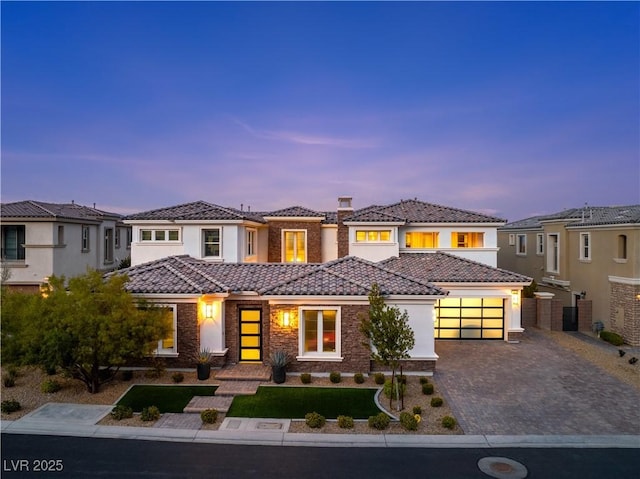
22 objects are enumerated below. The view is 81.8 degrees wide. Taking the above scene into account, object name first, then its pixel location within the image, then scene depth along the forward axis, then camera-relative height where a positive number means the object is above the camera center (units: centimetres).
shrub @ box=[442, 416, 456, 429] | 1089 -521
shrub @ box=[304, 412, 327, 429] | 1092 -518
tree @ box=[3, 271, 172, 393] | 1190 -273
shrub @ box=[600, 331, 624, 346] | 2027 -512
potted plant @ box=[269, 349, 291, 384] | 1431 -468
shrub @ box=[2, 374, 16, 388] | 1366 -505
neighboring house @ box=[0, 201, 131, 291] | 2483 +29
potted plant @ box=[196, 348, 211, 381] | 1458 -477
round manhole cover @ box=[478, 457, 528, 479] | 876 -544
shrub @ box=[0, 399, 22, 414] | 1162 -507
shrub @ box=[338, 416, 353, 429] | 1097 -525
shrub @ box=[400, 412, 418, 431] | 1087 -521
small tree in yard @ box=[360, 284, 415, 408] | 1190 -289
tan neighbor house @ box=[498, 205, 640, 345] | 2042 -93
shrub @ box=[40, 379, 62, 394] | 1320 -506
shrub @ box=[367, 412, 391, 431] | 1095 -523
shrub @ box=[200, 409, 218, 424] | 1115 -515
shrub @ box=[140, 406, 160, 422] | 1128 -517
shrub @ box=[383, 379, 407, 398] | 1252 -495
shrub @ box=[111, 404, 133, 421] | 1141 -517
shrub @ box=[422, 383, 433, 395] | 1330 -517
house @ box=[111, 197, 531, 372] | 1523 -153
